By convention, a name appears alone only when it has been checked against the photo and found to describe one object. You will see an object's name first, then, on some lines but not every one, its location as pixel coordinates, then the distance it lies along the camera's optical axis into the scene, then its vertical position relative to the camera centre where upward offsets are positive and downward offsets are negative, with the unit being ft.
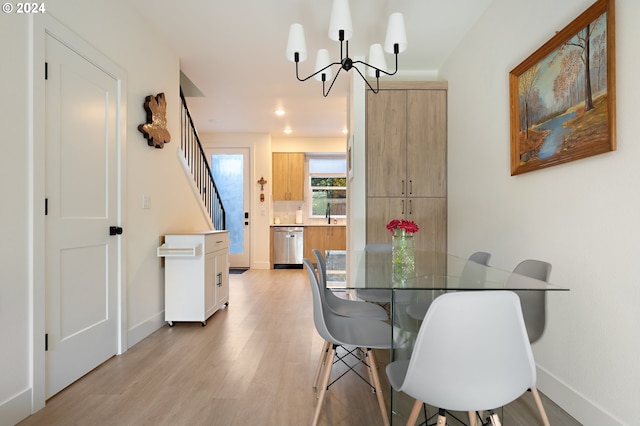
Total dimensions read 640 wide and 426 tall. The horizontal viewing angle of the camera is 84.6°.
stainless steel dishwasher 23.03 -2.07
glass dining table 4.81 -1.05
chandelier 6.71 +3.60
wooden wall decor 9.67 +2.62
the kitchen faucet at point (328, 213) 24.71 +0.02
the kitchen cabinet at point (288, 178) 23.58 +2.38
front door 23.18 +1.52
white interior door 6.56 -0.02
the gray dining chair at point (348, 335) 5.29 -1.97
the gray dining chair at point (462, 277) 6.05 -1.11
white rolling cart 10.60 -2.04
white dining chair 3.42 -1.44
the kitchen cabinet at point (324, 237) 23.00 -1.56
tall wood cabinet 12.42 +1.84
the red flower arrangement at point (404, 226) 7.15 -0.27
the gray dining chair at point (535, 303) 5.55 -1.49
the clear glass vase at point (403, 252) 6.81 -0.79
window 24.76 +2.06
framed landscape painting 5.41 +2.13
